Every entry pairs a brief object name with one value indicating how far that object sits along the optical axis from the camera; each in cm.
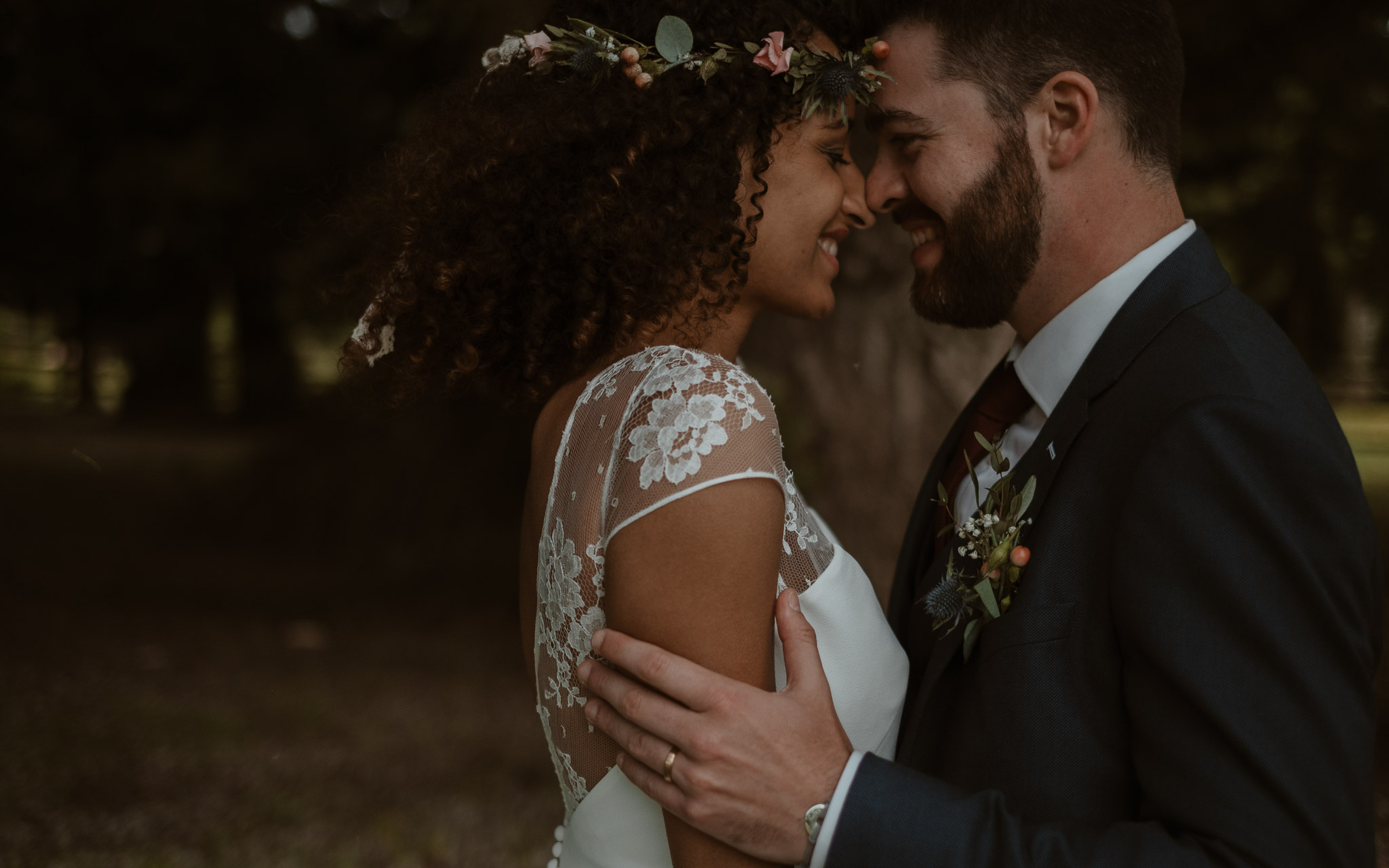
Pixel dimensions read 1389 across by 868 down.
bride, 175
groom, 158
